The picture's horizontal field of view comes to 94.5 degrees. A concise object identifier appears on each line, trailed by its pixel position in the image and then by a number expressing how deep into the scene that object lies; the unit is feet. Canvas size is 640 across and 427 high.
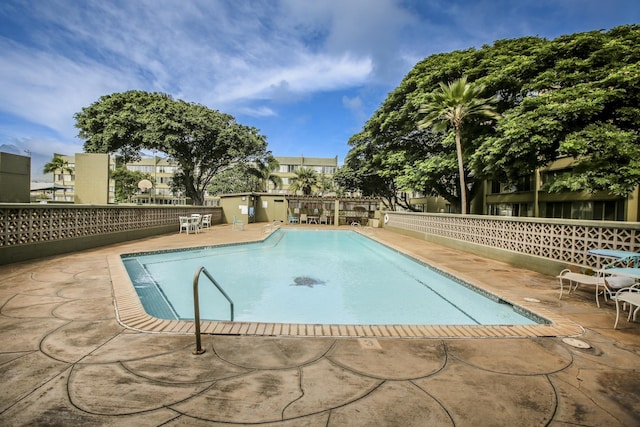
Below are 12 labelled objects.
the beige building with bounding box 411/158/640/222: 50.85
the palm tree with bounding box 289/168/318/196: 108.88
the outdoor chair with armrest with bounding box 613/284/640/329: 10.73
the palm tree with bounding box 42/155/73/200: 127.65
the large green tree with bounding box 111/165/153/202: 138.10
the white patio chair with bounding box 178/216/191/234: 46.92
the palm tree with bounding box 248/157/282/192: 93.78
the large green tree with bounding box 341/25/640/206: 34.47
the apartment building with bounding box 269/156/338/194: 180.34
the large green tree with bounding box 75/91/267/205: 69.72
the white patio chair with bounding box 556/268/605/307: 14.49
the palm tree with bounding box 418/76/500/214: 42.91
